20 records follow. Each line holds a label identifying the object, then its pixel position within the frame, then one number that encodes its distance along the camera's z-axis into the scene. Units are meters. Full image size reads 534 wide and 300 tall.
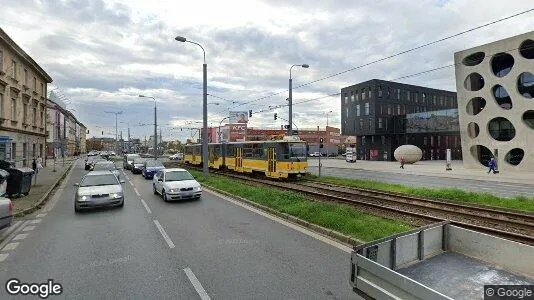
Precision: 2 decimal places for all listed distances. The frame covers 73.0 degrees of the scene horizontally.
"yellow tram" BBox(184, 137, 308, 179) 24.11
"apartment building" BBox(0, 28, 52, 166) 25.33
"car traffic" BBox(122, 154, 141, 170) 37.15
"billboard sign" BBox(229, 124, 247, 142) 94.75
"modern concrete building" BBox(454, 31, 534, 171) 36.44
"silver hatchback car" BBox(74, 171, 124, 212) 12.83
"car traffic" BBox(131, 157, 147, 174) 32.84
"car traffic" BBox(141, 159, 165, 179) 27.25
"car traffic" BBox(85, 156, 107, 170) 37.97
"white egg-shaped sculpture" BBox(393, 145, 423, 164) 54.83
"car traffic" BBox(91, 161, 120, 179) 25.39
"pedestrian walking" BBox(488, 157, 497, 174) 35.84
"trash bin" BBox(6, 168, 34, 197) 15.82
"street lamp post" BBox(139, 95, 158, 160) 43.78
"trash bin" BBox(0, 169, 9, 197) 13.81
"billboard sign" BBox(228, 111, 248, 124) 60.20
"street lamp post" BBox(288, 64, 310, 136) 26.58
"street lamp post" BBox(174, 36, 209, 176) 24.25
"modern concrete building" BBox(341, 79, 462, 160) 66.62
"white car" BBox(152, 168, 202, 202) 14.98
